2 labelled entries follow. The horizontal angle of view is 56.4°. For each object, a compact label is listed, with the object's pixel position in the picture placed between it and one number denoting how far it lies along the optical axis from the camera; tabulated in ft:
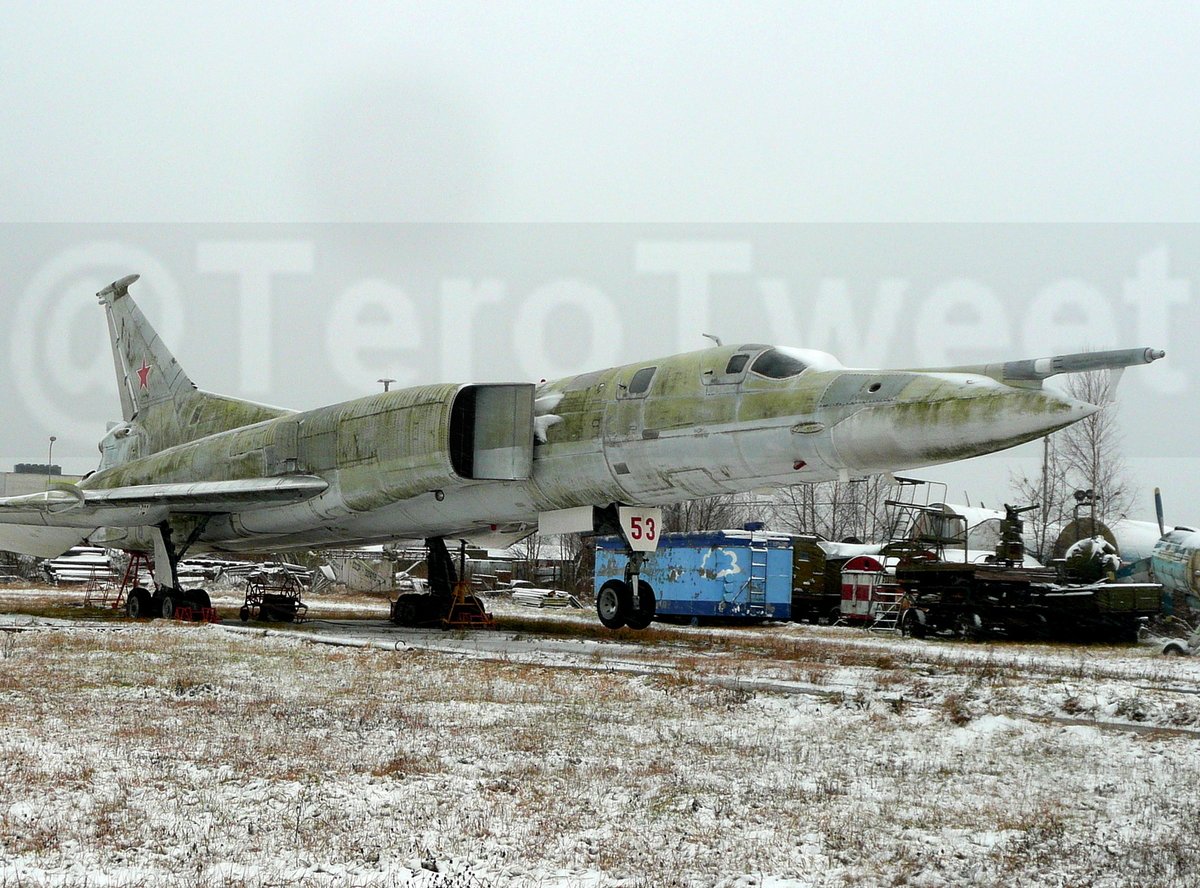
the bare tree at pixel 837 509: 195.11
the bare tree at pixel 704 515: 170.73
